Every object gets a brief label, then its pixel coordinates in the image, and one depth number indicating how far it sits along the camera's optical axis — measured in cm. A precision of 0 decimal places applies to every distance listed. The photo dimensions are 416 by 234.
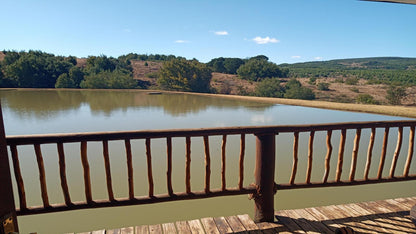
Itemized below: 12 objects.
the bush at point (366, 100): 1866
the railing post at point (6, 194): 76
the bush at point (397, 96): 2027
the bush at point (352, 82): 3278
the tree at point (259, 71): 3719
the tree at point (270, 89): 2501
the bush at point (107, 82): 2780
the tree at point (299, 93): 2298
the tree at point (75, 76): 3048
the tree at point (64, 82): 2879
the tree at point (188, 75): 2889
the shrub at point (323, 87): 2938
